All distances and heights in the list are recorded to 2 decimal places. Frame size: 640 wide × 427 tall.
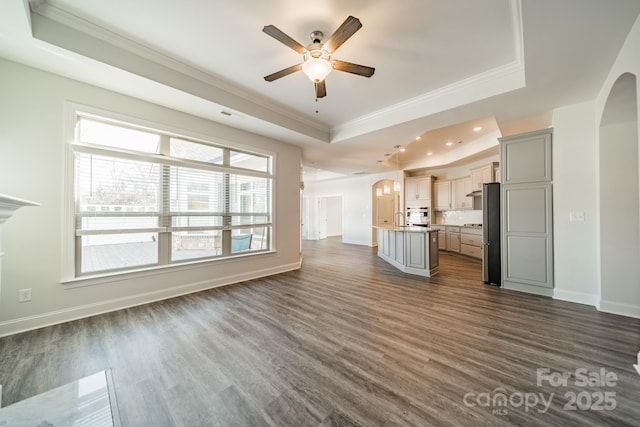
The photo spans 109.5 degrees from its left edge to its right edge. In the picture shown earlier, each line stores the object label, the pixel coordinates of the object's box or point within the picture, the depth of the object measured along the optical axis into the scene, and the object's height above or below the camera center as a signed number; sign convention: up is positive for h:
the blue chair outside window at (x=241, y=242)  4.25 -0.55
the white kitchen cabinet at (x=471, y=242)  5.86 -0.76
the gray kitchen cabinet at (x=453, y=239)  6.68 -0.75
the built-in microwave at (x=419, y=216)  7.82 -0.07
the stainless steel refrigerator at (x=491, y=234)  3.87 -0.35
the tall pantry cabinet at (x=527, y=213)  3.38 +0.02
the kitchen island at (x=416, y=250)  4.48 -0.76
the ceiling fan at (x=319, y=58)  1.97 +1.53
